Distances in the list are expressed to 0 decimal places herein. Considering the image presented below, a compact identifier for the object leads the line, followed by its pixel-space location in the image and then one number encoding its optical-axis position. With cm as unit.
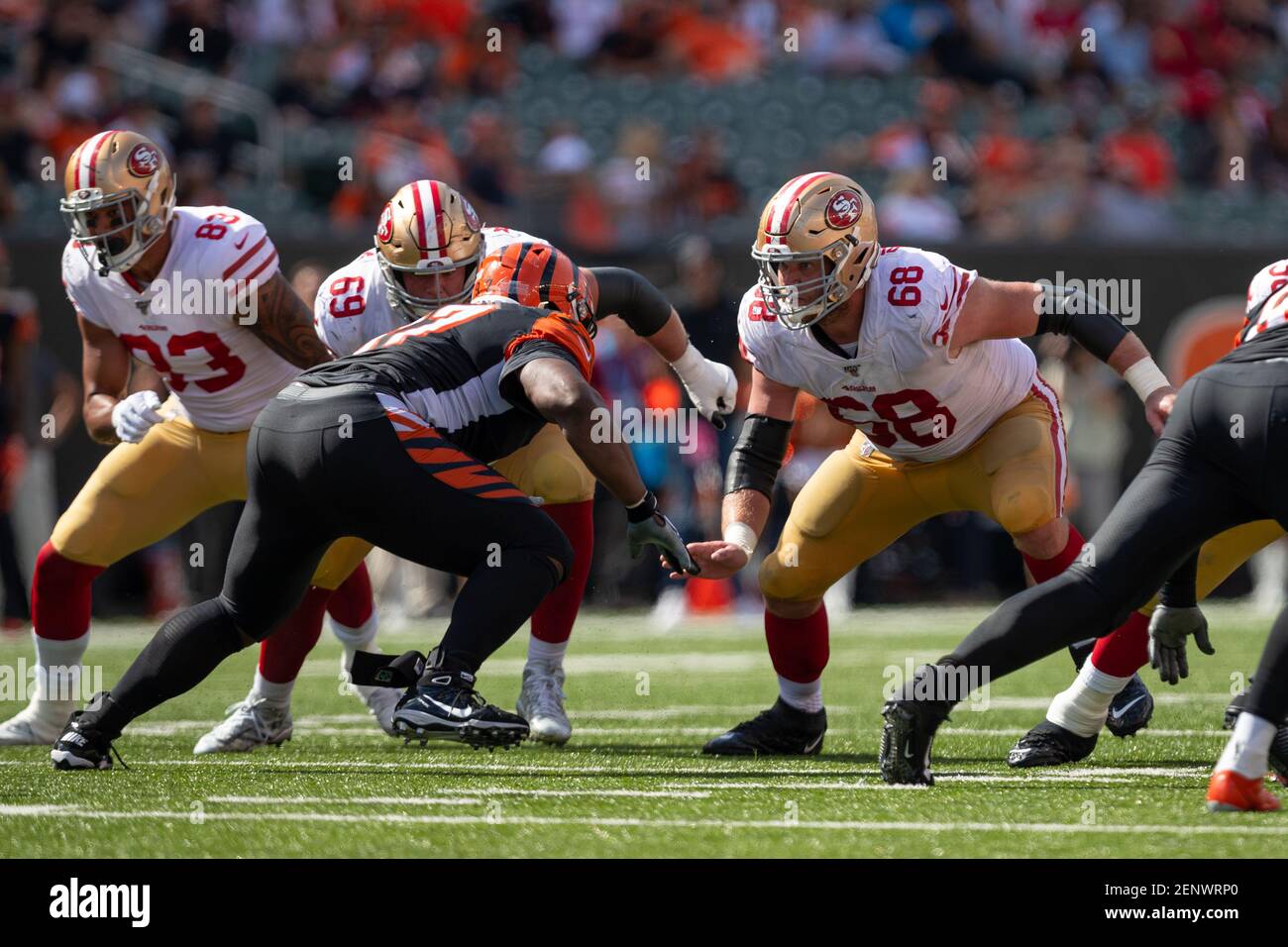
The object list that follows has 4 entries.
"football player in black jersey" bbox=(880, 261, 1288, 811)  832
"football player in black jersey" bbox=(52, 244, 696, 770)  927
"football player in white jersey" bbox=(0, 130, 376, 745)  1173
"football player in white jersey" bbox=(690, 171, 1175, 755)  1025
